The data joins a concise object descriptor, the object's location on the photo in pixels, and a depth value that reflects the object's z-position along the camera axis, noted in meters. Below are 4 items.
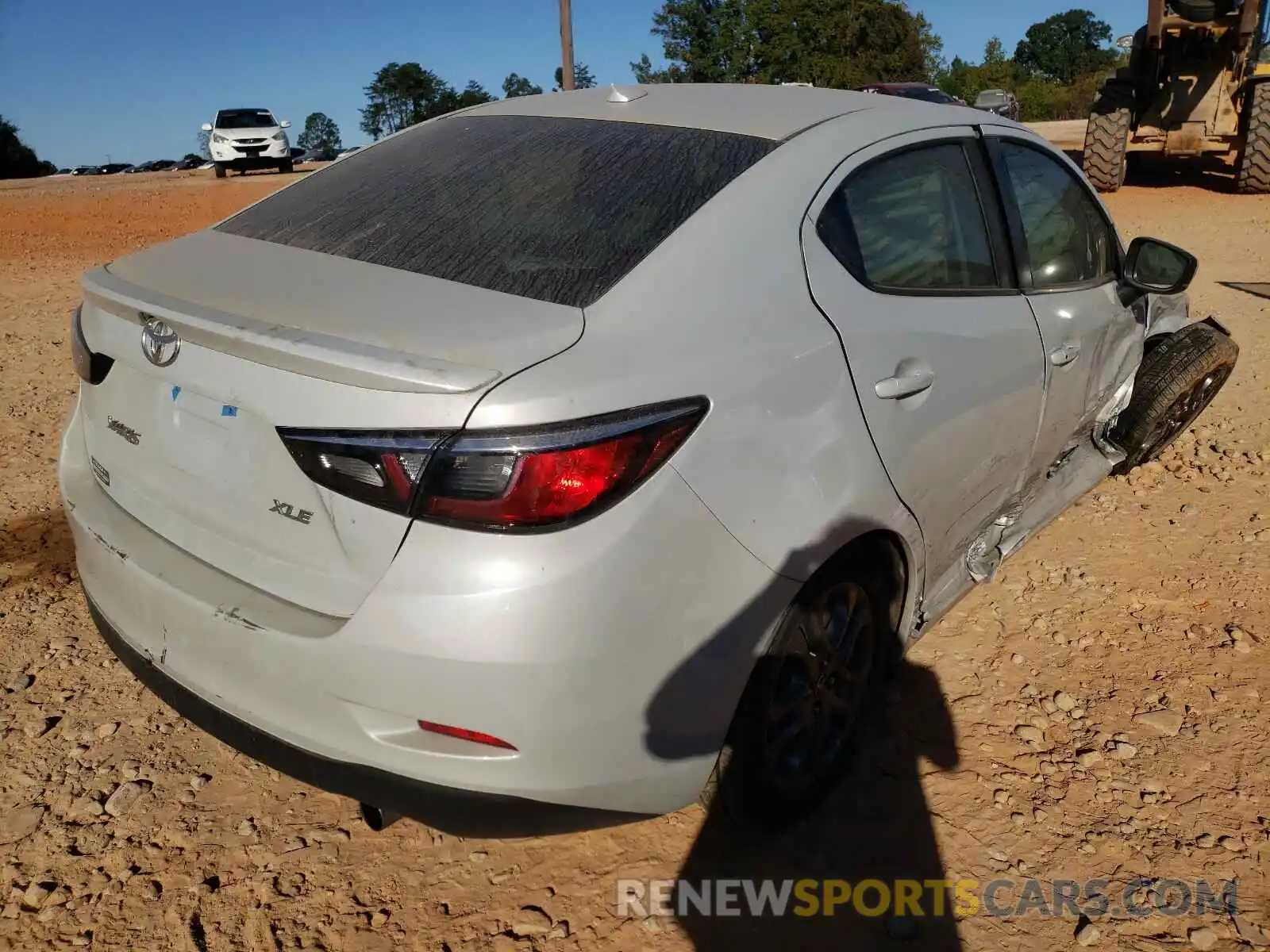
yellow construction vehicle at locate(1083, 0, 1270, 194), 12.50
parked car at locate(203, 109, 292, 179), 23.28
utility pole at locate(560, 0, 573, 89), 17.03
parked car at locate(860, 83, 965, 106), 20.58
